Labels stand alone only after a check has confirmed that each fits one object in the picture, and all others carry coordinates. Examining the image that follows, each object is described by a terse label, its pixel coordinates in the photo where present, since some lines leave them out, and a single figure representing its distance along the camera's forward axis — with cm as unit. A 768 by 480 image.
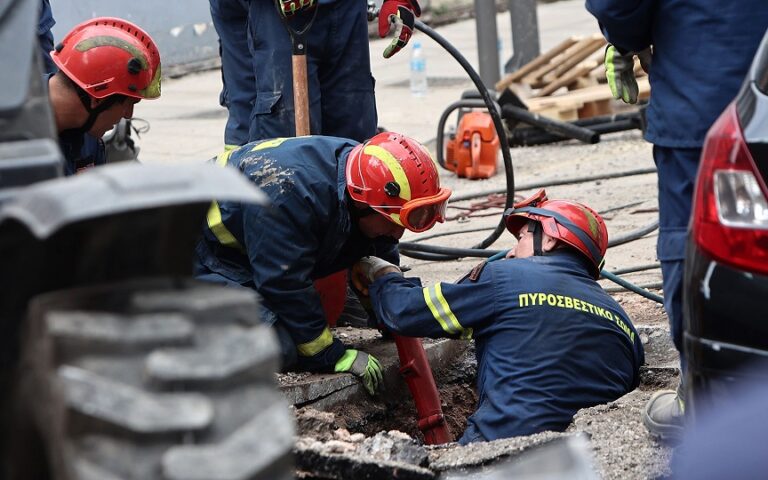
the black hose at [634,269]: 1252
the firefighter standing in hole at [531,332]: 898
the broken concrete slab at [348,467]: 673
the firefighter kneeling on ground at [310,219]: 961
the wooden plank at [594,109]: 2178
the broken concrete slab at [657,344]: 1048
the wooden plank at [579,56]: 2273
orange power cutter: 1873
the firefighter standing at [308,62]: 1171
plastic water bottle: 2628
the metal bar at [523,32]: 2334
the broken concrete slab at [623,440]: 734
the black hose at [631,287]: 1116
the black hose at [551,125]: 1980
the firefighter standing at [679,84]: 735
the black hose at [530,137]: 2103
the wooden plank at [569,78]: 2217
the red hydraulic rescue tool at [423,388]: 1012
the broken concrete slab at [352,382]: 968
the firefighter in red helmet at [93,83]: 1082
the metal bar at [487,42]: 2122
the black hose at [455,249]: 1330
